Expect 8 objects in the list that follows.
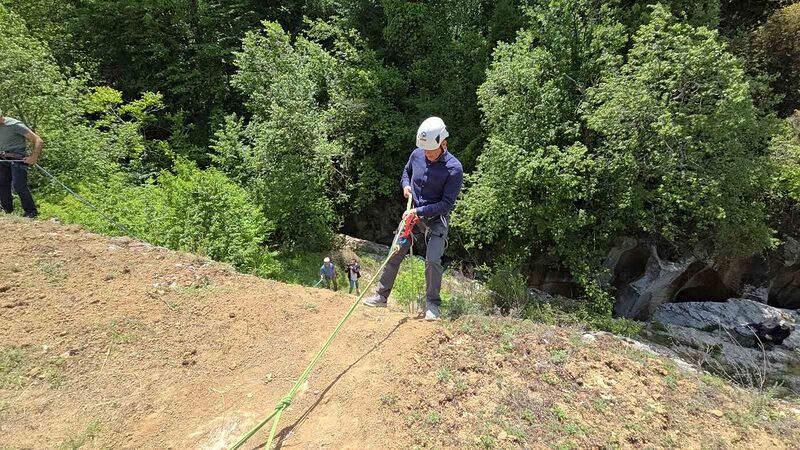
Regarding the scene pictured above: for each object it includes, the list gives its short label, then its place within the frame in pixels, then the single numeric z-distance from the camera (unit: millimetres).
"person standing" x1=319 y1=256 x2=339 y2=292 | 10391
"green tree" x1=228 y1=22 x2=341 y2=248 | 12781
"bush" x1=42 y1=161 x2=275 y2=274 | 8453
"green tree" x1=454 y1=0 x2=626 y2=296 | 10359
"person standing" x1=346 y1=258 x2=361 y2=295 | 11102
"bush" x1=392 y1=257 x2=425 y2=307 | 6570
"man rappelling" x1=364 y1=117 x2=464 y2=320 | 4152
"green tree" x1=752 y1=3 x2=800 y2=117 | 14117
